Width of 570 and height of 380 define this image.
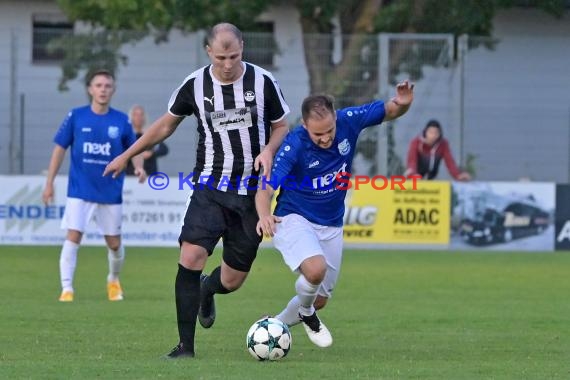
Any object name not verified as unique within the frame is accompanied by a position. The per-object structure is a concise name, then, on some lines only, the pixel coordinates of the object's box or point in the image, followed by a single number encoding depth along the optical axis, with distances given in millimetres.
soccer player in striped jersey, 17672
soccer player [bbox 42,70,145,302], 26391
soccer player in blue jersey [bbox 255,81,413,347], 17797
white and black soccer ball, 17234
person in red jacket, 43125
